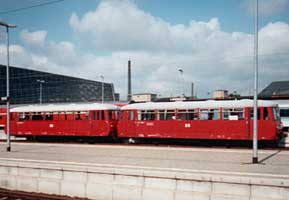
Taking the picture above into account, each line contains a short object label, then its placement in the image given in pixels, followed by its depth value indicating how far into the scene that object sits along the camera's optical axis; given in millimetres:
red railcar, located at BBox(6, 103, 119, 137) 26859
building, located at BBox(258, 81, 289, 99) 57206
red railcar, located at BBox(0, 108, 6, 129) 38109
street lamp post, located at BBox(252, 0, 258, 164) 14633
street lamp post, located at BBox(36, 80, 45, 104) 66050
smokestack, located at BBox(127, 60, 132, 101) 59750
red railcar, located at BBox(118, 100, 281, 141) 21766
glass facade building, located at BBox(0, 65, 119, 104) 69438
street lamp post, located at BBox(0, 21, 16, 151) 21156
